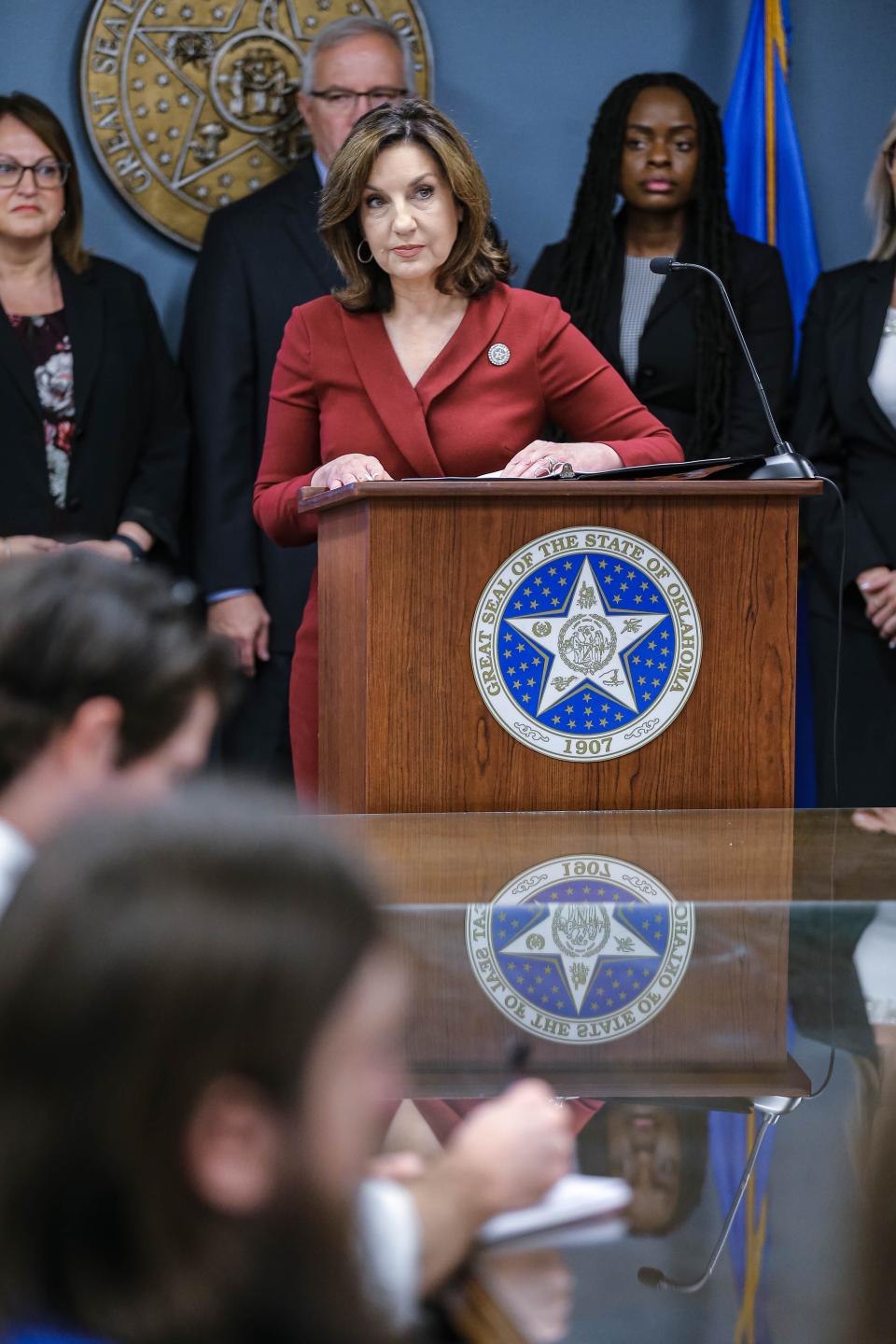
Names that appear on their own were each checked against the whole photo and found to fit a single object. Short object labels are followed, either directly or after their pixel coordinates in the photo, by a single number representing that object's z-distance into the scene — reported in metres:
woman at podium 5.53
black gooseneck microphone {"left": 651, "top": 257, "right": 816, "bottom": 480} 4.83
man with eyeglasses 8.43
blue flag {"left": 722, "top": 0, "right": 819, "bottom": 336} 9.31
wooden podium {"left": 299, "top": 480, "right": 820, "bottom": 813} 4.60
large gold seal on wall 9.30
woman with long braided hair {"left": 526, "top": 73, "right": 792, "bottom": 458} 8.25
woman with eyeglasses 7.87
